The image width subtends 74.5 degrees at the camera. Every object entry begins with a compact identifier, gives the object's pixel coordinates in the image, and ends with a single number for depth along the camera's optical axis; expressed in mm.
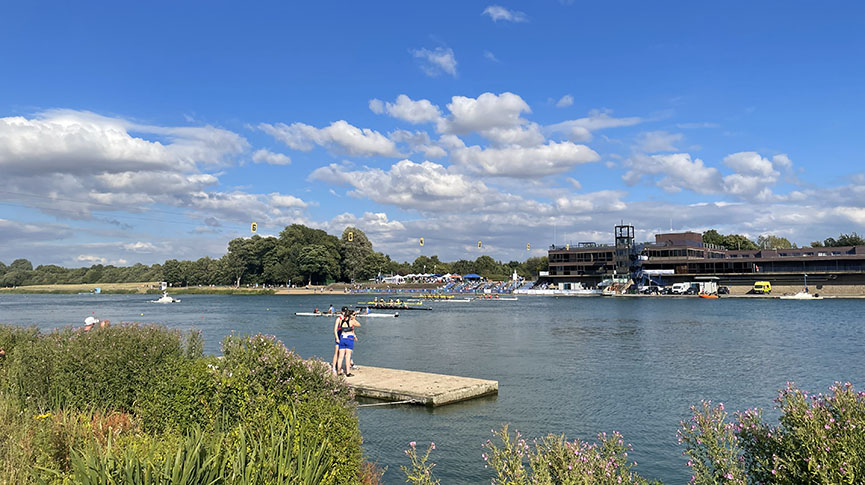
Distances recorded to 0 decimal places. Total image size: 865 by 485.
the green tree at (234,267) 192375
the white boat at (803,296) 122812
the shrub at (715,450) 7004
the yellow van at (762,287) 133250
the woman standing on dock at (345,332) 20828
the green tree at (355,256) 186500
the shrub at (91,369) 12273
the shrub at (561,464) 6656
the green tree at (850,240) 169288
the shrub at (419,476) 7176
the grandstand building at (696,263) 131625
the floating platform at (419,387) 19672
